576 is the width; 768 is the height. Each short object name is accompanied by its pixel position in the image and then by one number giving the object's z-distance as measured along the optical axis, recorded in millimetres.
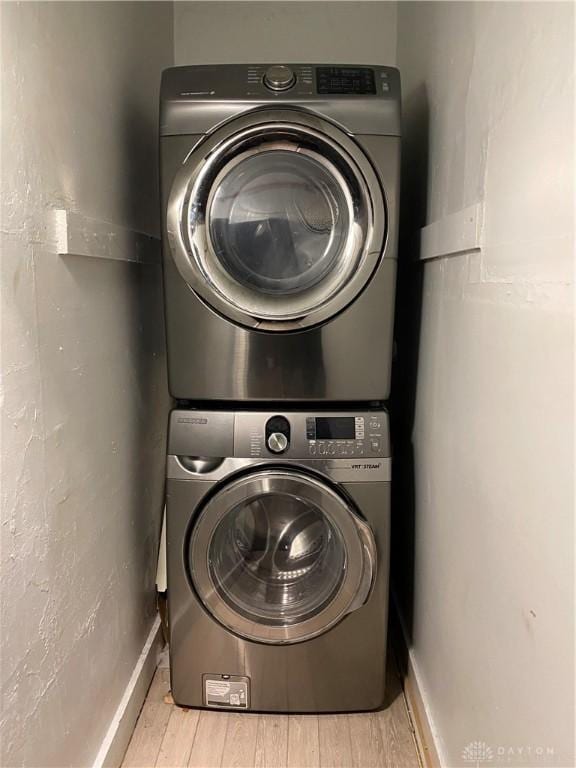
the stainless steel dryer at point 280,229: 1487
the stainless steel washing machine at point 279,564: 1575
